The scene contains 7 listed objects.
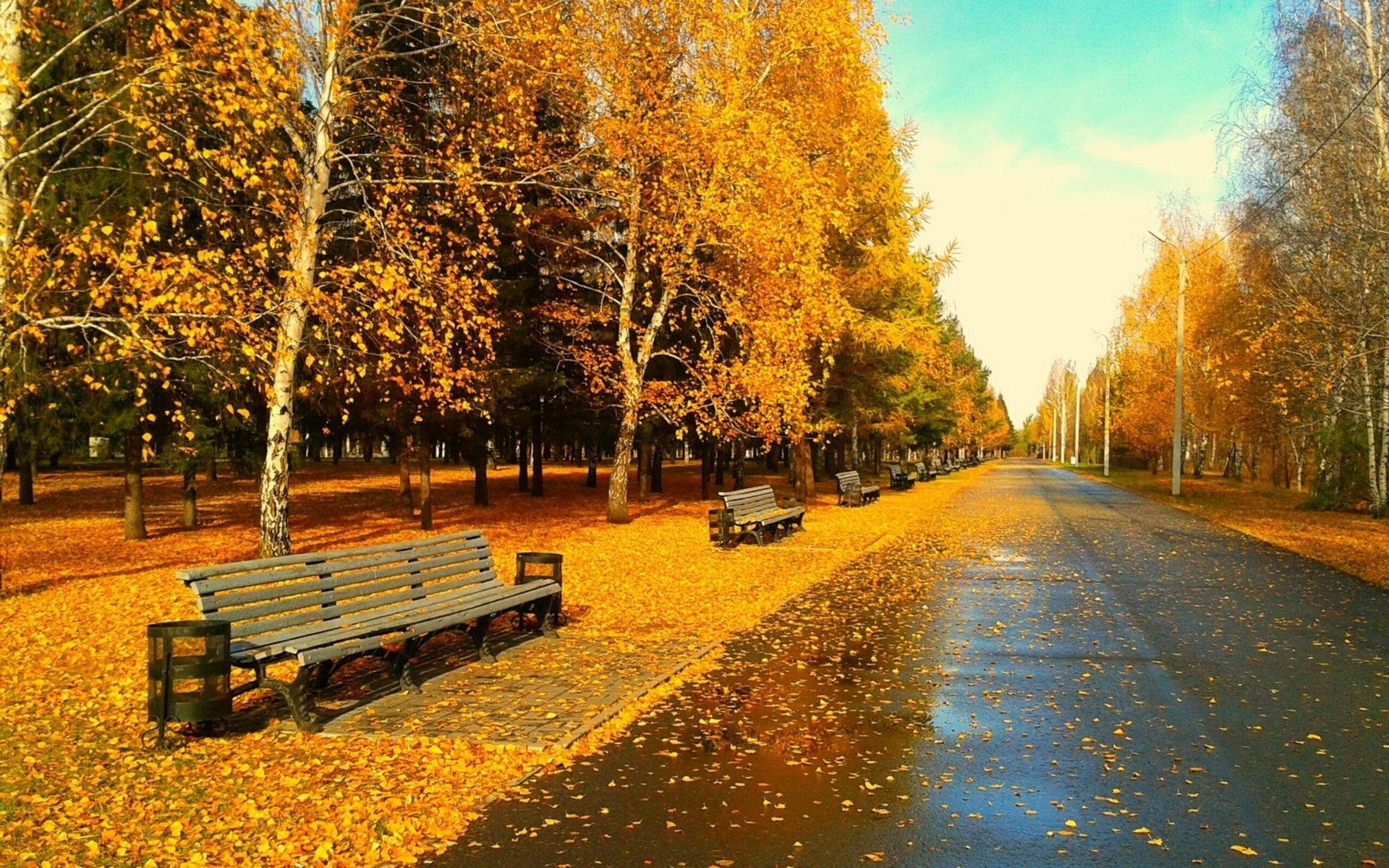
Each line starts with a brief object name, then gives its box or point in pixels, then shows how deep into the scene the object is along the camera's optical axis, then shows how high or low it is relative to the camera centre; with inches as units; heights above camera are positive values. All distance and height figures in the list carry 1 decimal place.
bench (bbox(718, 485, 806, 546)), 632.4 -49.6
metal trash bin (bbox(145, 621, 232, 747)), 214.5 -52.3
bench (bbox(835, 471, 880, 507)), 1041.5 -48.3
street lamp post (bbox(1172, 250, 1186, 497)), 1338.6 +38.6
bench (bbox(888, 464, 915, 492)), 1439.5 -51.7
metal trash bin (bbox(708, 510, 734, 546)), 626.8 -54.5
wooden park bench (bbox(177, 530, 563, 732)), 226.8 -47.0
